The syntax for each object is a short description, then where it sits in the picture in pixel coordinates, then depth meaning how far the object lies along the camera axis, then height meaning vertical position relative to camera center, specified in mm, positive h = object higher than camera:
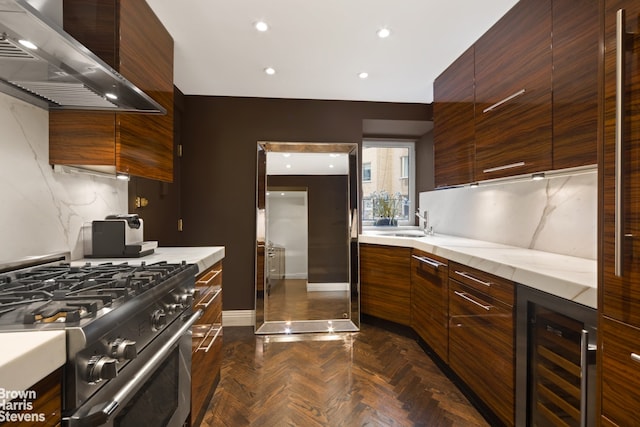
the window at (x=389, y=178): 4031 +460
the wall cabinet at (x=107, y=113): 1533 +525
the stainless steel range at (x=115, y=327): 745 -359
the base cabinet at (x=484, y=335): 1561 -707
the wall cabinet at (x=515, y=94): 1670 +731
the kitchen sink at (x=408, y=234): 3479 -245
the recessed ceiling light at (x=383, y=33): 2121 +1255
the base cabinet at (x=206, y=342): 1616 -766
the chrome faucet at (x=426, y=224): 3389 -130
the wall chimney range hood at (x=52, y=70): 885 +534
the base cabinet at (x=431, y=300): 2260 -712
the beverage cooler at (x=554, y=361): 1125 -617
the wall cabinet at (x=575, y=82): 1396 +632
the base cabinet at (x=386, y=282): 2977 -708
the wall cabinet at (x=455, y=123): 2344 +747
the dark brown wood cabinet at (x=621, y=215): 910 -5
